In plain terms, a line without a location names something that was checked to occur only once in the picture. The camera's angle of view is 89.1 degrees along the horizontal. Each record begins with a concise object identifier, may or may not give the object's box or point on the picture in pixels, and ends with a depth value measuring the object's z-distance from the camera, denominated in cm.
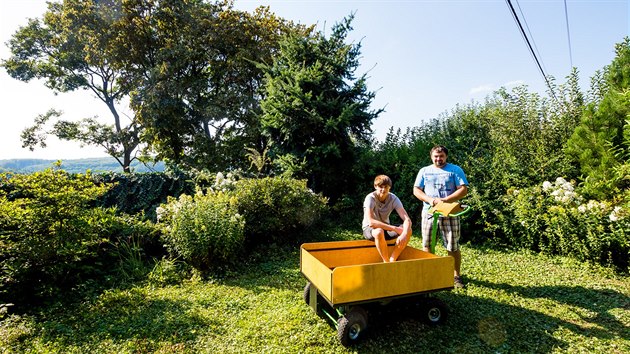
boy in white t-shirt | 350
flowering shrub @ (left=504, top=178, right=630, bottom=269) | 481
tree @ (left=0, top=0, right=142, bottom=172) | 1518
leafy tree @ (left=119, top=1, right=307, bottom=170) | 1464
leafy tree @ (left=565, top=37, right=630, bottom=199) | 562
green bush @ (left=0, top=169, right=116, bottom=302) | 387
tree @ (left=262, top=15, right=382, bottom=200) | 818
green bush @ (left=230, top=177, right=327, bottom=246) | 616
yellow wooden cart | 280
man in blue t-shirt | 408
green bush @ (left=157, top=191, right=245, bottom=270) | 478
